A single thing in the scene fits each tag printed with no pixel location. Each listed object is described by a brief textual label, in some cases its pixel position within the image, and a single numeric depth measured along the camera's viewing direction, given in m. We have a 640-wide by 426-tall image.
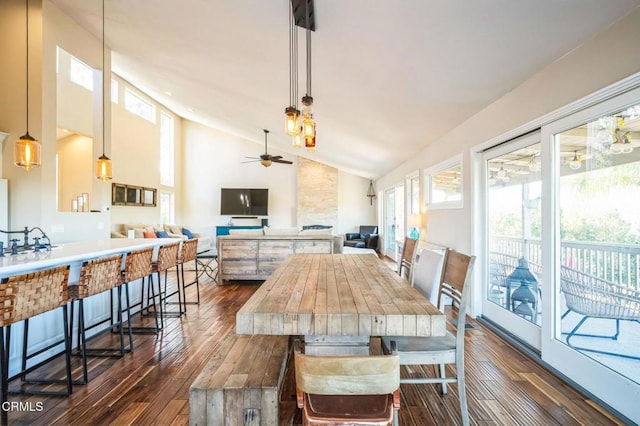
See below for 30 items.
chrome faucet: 2.37
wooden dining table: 1.24
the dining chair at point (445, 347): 1.62
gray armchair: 9.29
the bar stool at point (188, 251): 3.71
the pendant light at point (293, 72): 2.47
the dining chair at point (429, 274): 2.03
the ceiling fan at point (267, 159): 7.41
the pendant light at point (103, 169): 3.44
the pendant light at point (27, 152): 2.78
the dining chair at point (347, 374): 0.87
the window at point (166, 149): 9.84
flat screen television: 10.46
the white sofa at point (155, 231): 7.36
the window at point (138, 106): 8.09
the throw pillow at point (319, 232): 5.23
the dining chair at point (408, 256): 2.58
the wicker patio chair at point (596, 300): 1.78
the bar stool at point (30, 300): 1.63
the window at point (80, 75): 5.94
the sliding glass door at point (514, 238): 2.64
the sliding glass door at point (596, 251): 1.75
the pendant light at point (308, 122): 2.33
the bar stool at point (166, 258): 3.20
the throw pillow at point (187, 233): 9.52
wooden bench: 1.43
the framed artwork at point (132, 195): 7.42
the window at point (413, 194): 5.68
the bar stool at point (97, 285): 2.18
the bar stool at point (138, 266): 2.64
